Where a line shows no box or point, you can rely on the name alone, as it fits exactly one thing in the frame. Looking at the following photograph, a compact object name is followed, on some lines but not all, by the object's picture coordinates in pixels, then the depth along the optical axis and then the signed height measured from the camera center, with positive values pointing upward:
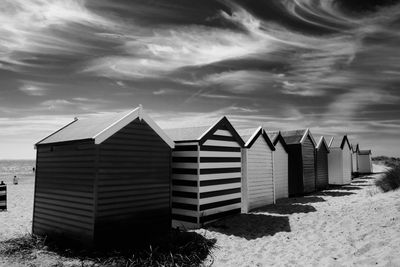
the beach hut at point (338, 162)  28.20 +0.02
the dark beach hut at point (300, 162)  22.36 +0.01
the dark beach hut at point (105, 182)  9.10 -0.63
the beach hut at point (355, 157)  41.19 +0.61
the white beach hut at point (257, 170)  15.16 -0.38
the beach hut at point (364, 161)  42.28 +0.12
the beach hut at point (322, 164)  25.25 -0.18
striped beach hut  11.86 -0.49
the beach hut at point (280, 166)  19.59 -0.24
